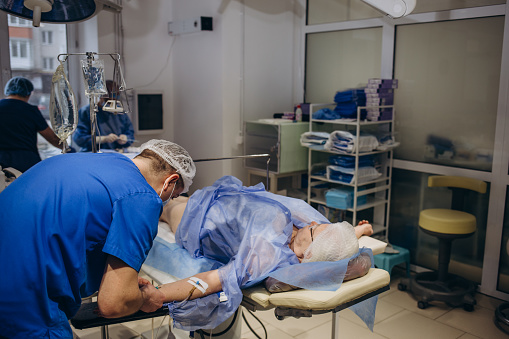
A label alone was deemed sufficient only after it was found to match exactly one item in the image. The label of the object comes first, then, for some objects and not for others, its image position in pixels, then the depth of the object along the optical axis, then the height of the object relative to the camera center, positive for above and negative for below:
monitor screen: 4.32 -0.14
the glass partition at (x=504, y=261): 3.31 -1.10
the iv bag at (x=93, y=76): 2.22 +0.09
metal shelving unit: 3.56 -0.67
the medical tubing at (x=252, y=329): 2.82 -1.36
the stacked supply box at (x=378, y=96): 3.58 +0.03
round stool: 3.20 -1.16
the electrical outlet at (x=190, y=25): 4.05 +0.63
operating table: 1.65 -0.75
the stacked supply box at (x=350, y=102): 3.62 -0.01
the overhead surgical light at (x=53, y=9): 1.96 +0.38
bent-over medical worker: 1.31 -0.40
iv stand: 2.29 -0.06
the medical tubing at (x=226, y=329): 2.30 -1.11
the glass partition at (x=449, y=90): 3.32 +0.09
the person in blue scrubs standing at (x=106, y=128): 3.70 -0.25
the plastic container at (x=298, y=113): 4.09 -0.12
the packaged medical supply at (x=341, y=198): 3.60 -0.75
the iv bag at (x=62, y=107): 2.22 -0.05
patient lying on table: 1.83 -0.65
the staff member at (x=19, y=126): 3.34 -0.22
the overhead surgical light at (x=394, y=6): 3.12 +0.62
